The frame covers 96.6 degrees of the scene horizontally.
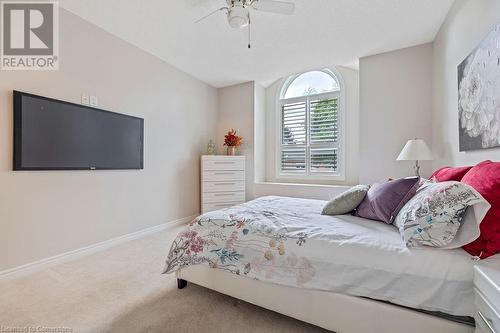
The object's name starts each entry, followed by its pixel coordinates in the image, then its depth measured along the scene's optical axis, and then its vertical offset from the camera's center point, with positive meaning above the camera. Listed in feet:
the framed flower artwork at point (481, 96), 4.85 +1.79
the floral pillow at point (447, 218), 3.39 -0.81
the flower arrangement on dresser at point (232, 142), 14.16 +1.62
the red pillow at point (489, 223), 3.26 -0.82
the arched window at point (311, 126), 13.32 +2.59
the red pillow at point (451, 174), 4.97 -0.15
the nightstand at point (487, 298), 2.58 -1.62
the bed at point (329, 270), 3.43 -1.91
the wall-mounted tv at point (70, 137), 6.67 +1.07
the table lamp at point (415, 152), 8.17 +0.59
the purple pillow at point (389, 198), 5.07 -0.73
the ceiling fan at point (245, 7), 6.50 +4.75
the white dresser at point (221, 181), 12.90 -0.85
